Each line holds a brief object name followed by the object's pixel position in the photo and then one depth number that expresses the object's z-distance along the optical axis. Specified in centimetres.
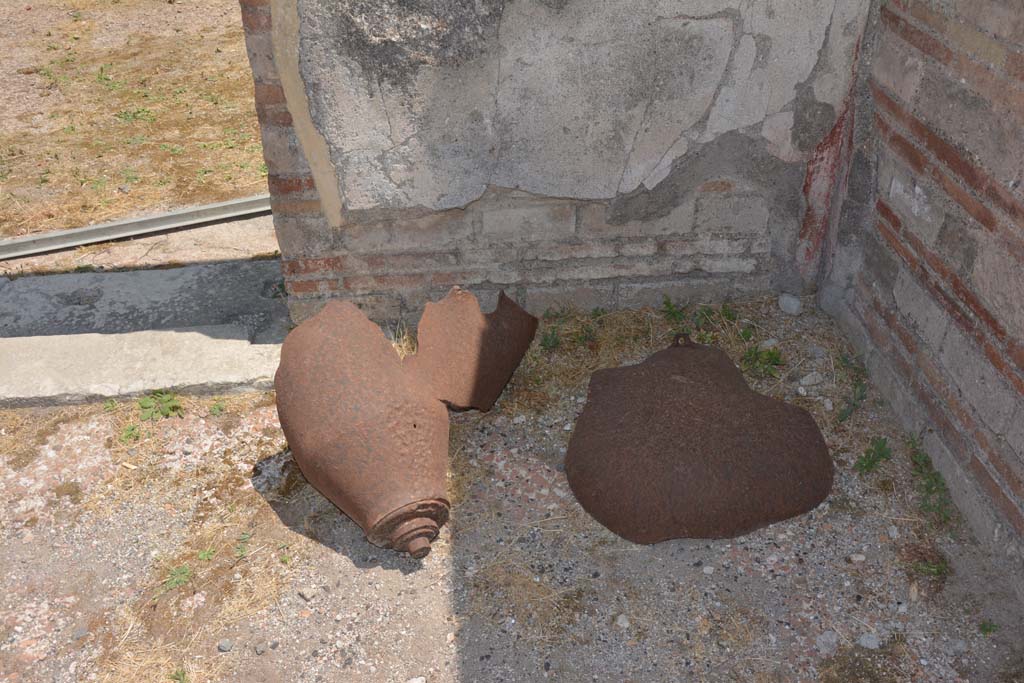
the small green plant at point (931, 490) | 304
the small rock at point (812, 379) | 371
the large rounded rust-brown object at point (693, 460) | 298
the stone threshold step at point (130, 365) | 378
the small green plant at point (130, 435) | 359
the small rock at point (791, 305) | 410
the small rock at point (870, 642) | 264
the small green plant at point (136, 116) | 690
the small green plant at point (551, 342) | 395
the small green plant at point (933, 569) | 285
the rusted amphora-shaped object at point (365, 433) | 289
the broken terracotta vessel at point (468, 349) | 336
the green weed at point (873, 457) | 322
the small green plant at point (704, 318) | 406
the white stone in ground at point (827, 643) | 263
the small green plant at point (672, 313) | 408
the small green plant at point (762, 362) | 380
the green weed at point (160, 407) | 370
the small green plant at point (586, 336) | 400
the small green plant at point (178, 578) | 294
